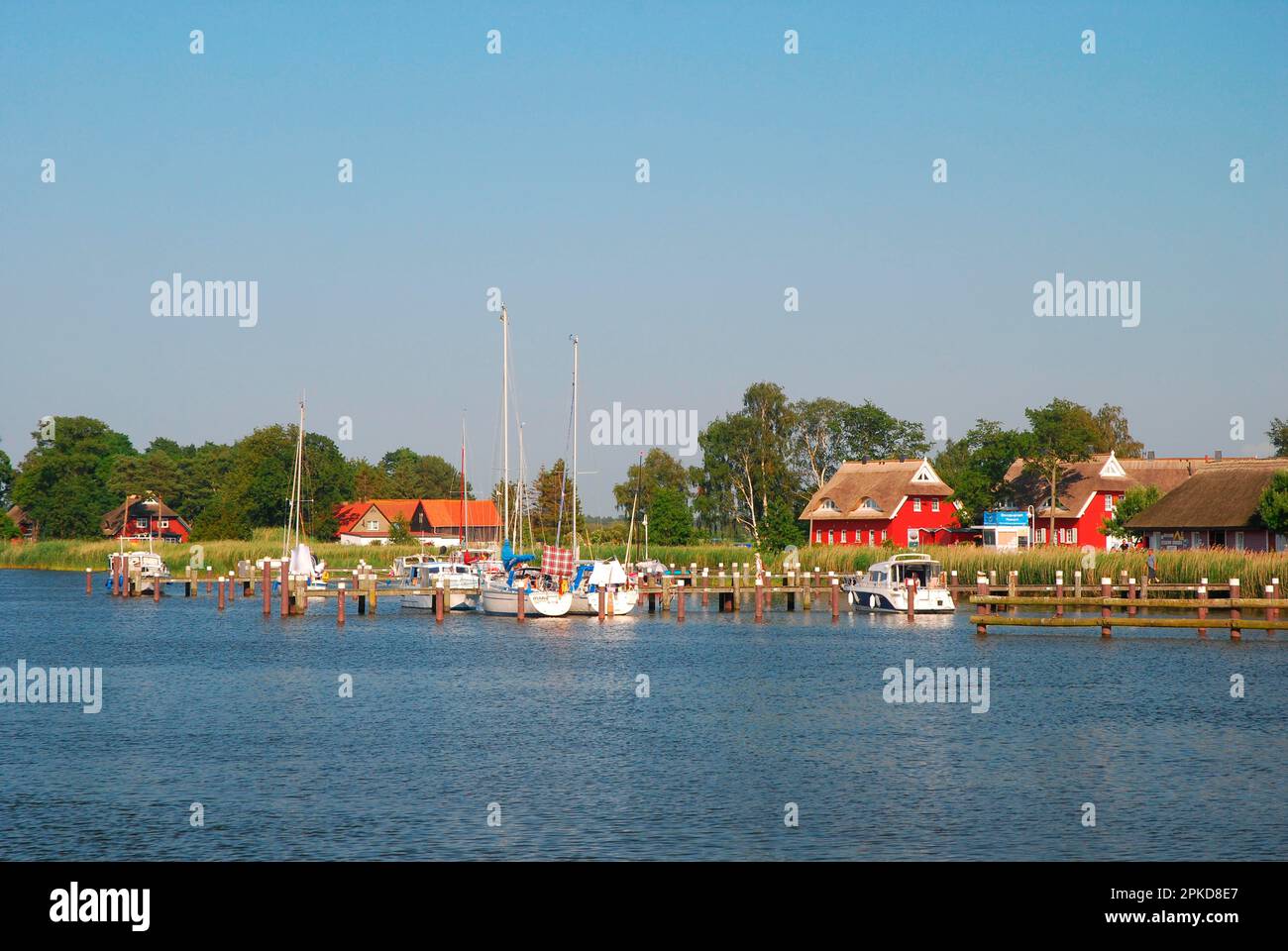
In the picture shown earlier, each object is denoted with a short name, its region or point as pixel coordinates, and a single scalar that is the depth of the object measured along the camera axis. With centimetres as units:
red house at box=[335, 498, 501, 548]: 16338
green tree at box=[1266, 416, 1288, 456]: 16062
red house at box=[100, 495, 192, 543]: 17625
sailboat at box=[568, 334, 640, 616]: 6300
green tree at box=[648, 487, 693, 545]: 10956
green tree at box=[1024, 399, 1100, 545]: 10159
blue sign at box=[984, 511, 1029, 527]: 9519
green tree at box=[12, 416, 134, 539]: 17800
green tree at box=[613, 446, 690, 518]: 14375
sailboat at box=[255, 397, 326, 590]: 8198
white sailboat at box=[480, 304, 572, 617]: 6216
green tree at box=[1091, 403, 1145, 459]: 15139
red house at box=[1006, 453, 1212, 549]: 9994
